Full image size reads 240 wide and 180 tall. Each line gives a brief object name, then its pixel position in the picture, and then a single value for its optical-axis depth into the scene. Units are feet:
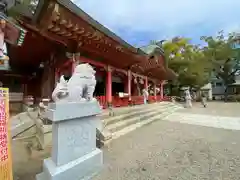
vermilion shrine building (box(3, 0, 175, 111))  15.07
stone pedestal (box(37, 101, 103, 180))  8.38
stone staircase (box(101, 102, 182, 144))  16.98
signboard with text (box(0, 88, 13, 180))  7.26
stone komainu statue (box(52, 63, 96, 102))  9.00
